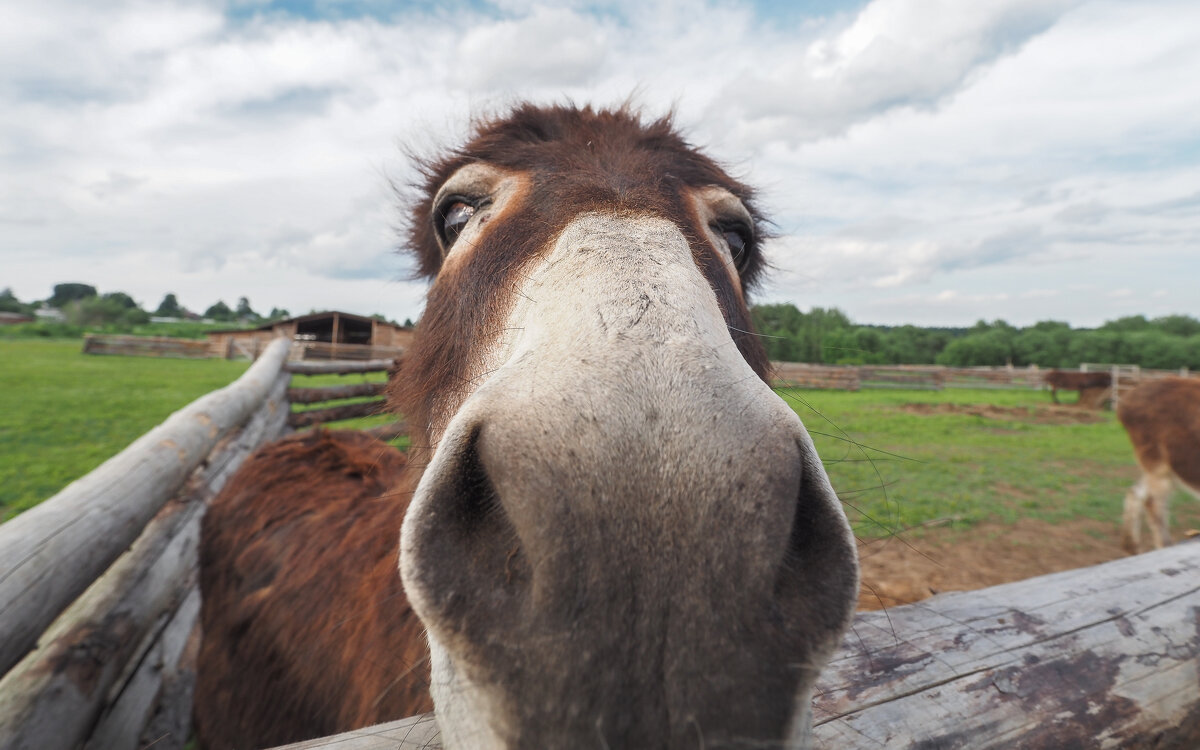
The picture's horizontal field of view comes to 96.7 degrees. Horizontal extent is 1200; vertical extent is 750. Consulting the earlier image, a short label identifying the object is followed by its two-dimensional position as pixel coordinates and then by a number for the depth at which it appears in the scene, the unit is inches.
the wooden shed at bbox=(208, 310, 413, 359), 906.7
